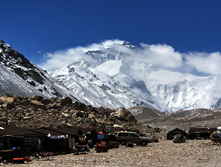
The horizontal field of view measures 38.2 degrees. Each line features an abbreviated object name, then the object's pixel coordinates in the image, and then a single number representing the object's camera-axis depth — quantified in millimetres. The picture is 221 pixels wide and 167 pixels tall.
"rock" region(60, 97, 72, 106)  78094
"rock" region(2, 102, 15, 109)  67188
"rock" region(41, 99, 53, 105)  79438
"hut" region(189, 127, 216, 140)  57969
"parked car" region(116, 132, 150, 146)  43406
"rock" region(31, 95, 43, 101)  82019
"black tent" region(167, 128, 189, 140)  60981
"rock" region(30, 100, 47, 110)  72538
